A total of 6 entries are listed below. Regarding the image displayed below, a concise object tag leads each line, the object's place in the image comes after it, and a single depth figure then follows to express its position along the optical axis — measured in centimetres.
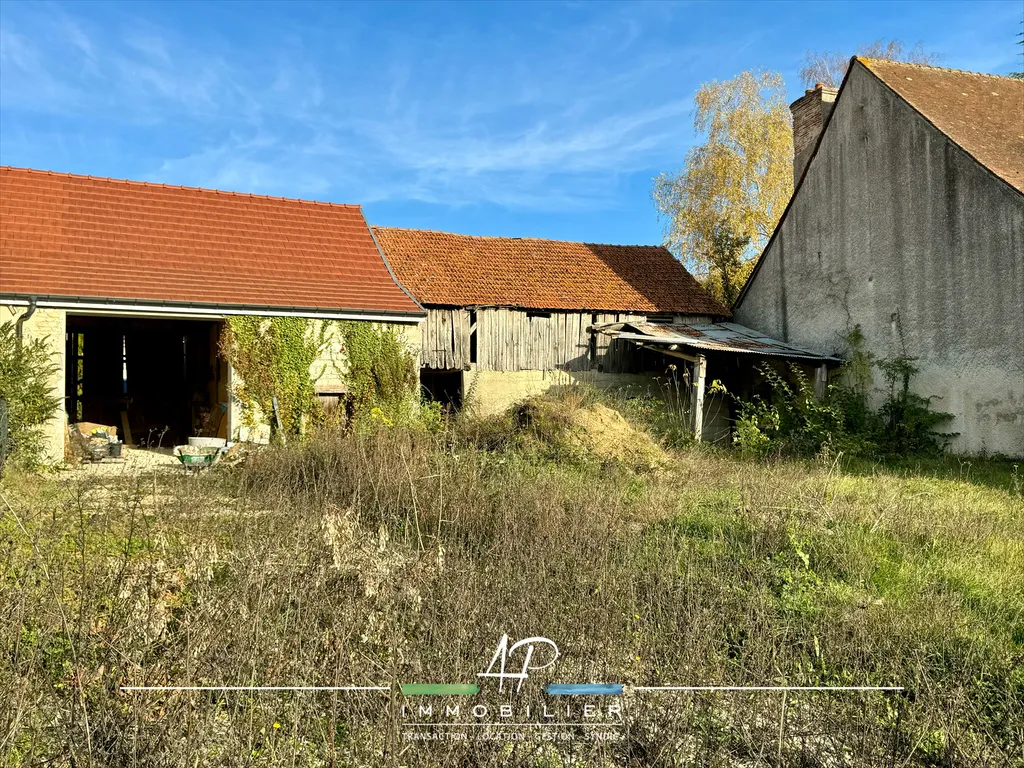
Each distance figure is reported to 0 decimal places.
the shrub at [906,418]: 1564
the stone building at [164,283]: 1491
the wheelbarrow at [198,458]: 1239
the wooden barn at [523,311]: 1941
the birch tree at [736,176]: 2777
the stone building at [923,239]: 1440
